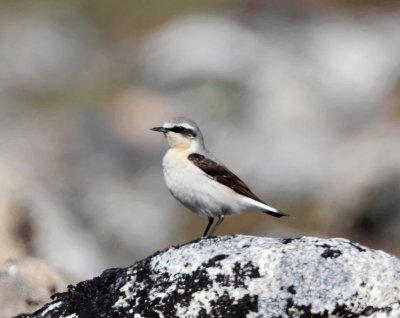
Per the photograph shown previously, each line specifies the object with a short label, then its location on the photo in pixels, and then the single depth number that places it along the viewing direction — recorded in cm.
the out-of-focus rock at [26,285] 1305
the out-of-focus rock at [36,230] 1712
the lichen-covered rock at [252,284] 955
